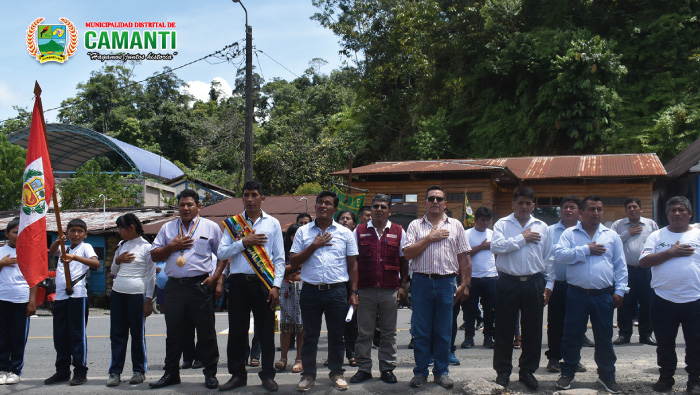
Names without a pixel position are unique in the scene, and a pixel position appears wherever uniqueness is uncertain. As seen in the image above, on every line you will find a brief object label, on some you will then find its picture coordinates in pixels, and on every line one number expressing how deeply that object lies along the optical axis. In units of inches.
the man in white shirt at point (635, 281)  317.1
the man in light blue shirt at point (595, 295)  219.0
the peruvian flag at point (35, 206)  232.5
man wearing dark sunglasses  228.7
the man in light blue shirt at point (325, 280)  228.8
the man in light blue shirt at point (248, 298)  226.5
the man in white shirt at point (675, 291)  214.7
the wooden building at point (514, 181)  773.3
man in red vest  236.2
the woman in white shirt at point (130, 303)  240.4
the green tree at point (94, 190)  1077.1
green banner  595.5
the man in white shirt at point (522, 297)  222.2
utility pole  629.9
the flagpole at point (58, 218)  233.1
